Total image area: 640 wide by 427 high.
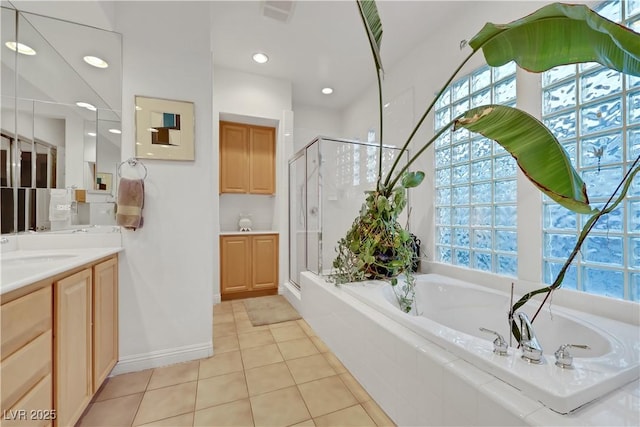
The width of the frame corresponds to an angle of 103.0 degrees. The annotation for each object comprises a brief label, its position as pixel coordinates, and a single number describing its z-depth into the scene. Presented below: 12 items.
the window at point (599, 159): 1.31
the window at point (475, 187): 1.84
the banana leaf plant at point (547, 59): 0.81
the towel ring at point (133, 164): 1.74
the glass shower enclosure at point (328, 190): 2.66
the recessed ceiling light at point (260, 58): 2.75
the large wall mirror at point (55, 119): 1.44
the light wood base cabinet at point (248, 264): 3.09
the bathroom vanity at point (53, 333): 0.78
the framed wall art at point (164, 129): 1.76
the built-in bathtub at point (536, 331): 0.80
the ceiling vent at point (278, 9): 2.02
